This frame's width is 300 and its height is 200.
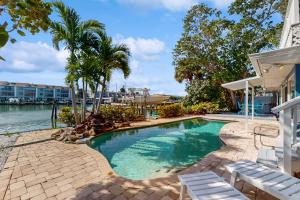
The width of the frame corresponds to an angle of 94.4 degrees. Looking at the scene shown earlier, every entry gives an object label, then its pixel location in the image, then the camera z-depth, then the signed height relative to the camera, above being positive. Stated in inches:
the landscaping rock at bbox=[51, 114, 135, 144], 248.0 -61.2
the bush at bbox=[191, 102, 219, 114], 588.6 -27.6
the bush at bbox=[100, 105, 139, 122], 375.2 -36.2
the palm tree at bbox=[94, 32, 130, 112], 324.4 +107.4
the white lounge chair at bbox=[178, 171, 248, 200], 79.0 -53.4
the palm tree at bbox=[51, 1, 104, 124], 279.1 +139.5
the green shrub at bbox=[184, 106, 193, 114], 591.5 -36.7
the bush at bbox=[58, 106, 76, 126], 363.6 -41.8
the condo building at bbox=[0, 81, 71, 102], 2050.2 +125.9
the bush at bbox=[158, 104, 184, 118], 505.5 -35.8
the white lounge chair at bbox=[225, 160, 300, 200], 80.5 -51.0
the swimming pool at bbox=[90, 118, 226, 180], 171.5 -79.8
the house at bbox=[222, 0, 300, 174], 100.0 +52.8
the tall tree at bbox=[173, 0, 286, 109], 529.3 +252.7
